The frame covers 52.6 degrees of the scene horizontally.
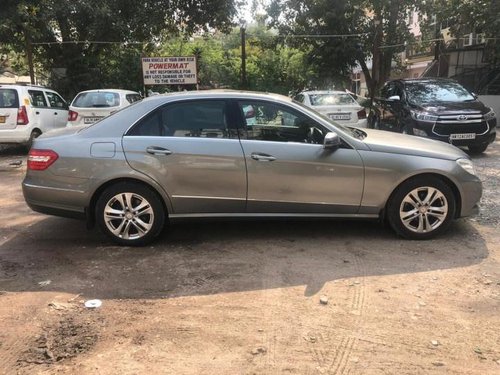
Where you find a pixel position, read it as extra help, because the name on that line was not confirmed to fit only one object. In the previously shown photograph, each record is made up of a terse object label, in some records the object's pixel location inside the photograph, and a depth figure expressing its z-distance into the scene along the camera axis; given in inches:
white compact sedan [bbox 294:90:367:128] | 459.5
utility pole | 657.0
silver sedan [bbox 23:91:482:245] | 197.6
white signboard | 651.1
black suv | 390.6
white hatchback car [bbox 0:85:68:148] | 431.5
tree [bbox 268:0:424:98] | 792.3
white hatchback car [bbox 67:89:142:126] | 466.3
